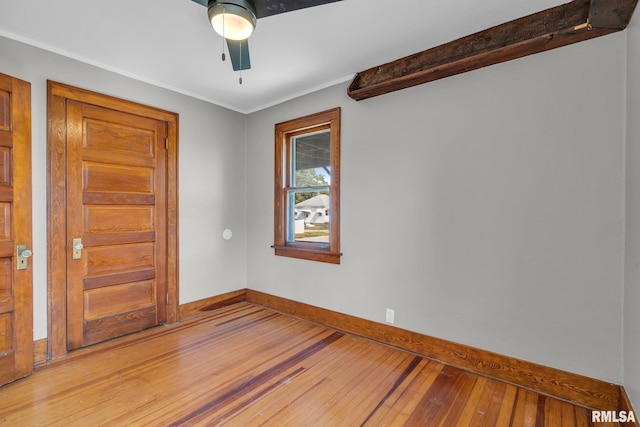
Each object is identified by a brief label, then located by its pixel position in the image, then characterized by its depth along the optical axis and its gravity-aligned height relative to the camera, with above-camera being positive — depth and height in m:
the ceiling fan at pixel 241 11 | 1.62 +1.13
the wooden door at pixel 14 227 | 2.18 -0.13
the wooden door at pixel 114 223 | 2.71 -0.13
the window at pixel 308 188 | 3.25 +0.28
